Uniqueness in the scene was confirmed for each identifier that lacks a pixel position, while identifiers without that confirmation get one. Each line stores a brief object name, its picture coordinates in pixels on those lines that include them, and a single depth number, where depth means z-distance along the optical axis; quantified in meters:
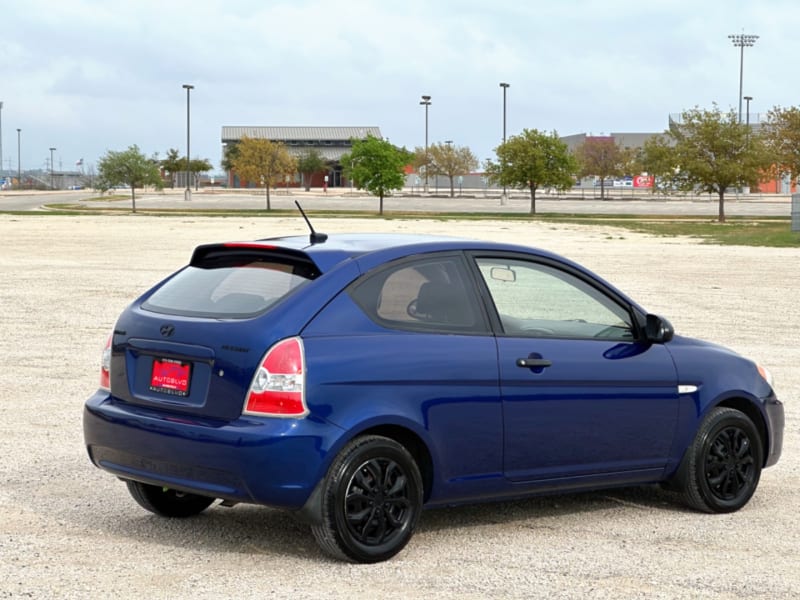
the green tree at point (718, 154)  61.00
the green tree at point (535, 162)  74.62
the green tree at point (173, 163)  143.50
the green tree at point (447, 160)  118.25
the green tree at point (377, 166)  72.75
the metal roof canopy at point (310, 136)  156.38
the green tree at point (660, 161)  62.19
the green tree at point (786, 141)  63.97
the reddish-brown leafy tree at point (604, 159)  112.50
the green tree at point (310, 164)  135.25
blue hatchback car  5.81
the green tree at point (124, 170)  78.12
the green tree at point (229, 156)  139.50
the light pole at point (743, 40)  114.69
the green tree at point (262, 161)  89.06
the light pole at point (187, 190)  91.19
